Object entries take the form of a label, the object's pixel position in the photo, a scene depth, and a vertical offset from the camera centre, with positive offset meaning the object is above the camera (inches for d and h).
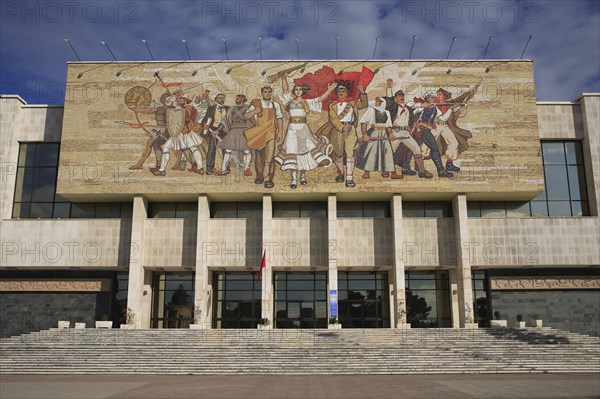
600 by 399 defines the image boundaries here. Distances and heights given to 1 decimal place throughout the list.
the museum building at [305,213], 1512.1 +267.7
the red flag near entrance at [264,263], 1465.7 +116.2
